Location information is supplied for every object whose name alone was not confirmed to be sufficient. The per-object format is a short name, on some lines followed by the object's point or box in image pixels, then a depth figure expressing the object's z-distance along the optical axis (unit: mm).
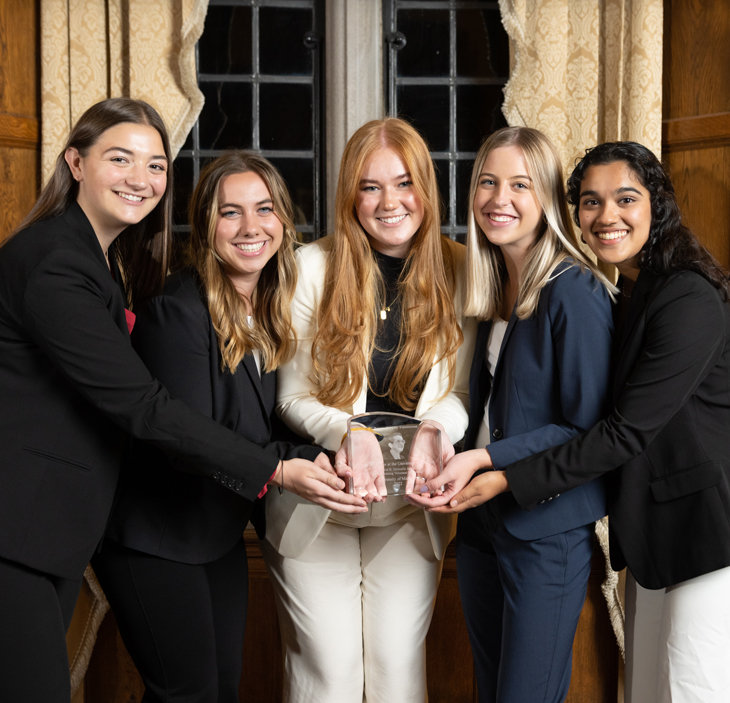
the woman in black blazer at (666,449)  1572
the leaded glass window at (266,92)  2992
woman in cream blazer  1915
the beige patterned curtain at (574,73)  2725
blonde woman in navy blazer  1671
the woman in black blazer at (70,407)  1406
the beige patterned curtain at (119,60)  2688
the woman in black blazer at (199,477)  1696
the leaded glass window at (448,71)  3008
